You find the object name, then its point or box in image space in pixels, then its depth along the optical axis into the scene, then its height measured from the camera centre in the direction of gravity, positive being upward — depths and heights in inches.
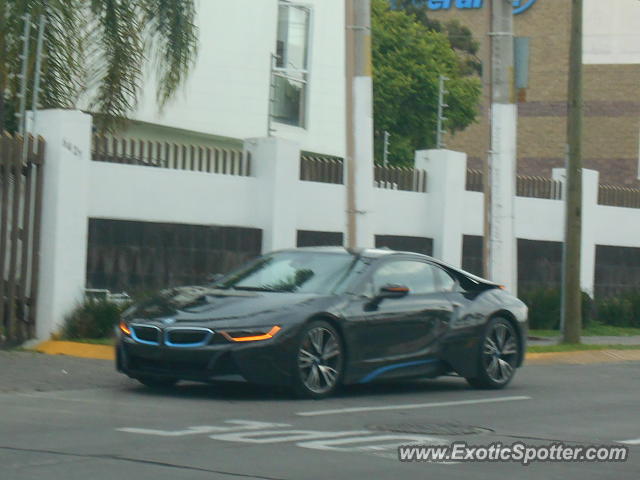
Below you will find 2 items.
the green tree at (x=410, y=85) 1717.5 +272.4
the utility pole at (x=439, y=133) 917.0 +110.4
